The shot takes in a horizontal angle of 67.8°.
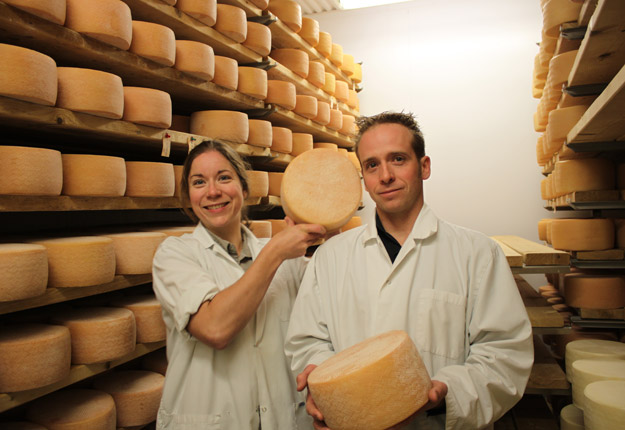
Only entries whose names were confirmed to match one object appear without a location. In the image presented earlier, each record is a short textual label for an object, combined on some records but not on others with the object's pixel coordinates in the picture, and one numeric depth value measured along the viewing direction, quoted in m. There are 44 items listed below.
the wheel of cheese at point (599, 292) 2.92
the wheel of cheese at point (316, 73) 3.95
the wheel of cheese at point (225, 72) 2.64
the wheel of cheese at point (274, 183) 3.26
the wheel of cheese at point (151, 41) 2.09
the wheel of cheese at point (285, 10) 3.56
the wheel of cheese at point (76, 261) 1.72
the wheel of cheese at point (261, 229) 2.76
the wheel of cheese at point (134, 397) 1.96
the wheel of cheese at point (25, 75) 1.52
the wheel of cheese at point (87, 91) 1.78
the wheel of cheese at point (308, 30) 3.94
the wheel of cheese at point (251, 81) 2.90
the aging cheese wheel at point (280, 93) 3.25
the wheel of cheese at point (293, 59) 3.71
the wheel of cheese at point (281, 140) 3.29
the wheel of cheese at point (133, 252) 1.99
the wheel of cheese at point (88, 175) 1.84
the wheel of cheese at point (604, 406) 1.46
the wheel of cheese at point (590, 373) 1.89
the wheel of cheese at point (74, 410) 1.71
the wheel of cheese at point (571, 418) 2.09
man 1.12
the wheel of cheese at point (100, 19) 1.81
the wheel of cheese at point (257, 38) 3.01
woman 1.29
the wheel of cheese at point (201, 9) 2.40
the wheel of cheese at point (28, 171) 1.56
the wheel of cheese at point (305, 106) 3.71
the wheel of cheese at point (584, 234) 2.97
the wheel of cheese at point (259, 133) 2.94
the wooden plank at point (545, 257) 2.57
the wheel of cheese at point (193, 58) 2.34
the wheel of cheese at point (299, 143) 3.66
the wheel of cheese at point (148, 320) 2.06
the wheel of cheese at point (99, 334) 1.79
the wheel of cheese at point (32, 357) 1.51
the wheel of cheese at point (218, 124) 2.63
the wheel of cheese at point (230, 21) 2.71
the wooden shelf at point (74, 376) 1.51
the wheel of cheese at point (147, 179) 2.10
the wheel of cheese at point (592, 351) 2.21
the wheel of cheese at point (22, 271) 1.46
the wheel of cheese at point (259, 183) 2.89
